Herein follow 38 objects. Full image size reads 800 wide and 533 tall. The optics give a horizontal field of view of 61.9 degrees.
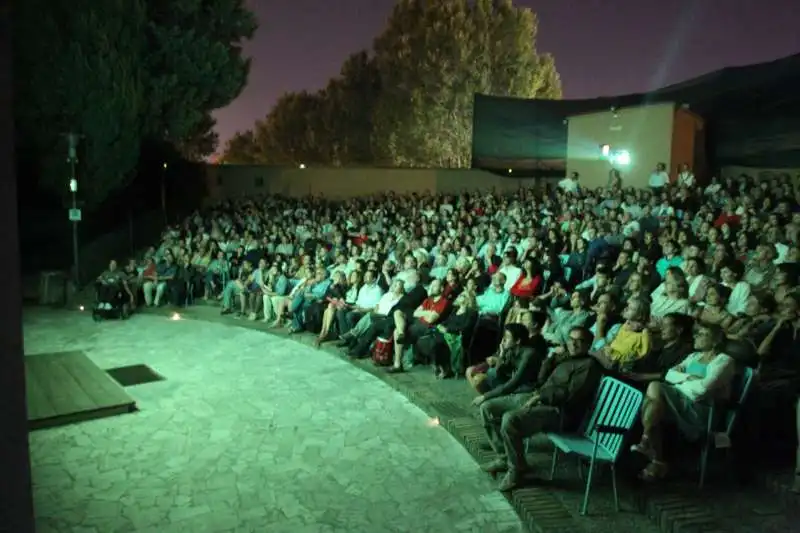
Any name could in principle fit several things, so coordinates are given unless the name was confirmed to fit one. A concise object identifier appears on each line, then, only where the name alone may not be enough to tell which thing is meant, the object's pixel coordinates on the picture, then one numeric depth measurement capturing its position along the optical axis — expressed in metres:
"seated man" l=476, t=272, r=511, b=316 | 7.82
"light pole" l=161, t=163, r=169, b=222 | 20.46
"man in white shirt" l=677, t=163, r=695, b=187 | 12.55
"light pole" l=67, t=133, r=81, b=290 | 13.20
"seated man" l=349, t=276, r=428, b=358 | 8.26
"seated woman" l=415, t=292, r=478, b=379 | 7.35
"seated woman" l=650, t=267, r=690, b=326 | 6.43
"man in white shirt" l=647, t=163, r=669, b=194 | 13.31
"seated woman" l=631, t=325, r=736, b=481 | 4.31
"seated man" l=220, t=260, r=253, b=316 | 11.50
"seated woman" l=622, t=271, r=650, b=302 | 6.89
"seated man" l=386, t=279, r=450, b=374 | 7.73
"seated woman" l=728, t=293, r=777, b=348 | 5.21
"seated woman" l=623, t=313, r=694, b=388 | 5.14
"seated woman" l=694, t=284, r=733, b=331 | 5.63
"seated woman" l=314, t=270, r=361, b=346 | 9.23
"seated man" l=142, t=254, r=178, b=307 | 12.27
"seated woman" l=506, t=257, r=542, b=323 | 8.23
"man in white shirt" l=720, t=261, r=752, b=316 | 6.17
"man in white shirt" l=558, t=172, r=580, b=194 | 15.08
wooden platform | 6.08
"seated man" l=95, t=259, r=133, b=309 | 11.30
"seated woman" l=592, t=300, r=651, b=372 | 5.47
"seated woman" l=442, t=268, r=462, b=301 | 8.20
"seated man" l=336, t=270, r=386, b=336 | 9.07
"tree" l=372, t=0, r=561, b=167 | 33.22
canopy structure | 14.33
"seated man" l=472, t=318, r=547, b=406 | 5.24
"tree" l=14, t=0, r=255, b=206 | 15.20
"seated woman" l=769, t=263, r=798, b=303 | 5.56
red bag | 7.91
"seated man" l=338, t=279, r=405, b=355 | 8.53
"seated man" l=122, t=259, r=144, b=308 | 12.04
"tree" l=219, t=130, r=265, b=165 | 47.97
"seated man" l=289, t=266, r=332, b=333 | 9.94
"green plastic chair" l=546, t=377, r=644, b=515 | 4.14
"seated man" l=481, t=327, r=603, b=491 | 4.58
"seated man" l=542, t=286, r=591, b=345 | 6.62
